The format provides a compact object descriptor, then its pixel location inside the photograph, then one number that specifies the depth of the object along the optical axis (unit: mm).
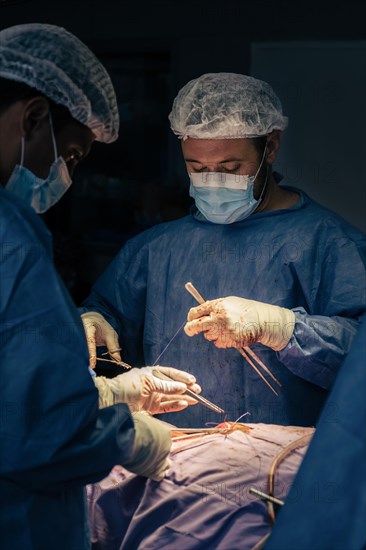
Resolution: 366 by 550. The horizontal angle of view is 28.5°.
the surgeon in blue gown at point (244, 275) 2375
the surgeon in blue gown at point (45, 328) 1540
